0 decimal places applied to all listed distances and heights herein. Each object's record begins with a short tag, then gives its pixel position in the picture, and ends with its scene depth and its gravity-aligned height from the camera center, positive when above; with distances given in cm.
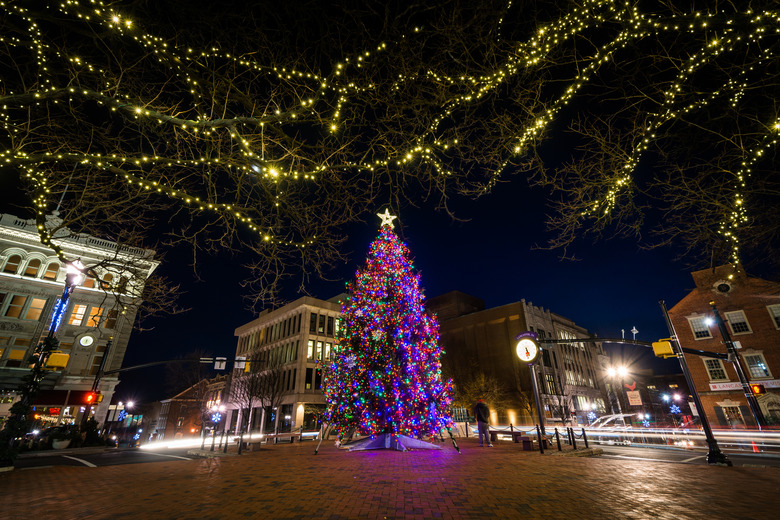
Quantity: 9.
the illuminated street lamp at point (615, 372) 4518 +456
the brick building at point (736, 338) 2593 +459
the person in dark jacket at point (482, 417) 1456 -52
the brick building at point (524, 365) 4519 +643
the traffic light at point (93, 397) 1898 +80
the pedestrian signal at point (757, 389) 1574 +45
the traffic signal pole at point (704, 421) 885 -59
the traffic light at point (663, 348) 1203 +183
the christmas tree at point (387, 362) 1262 +168
